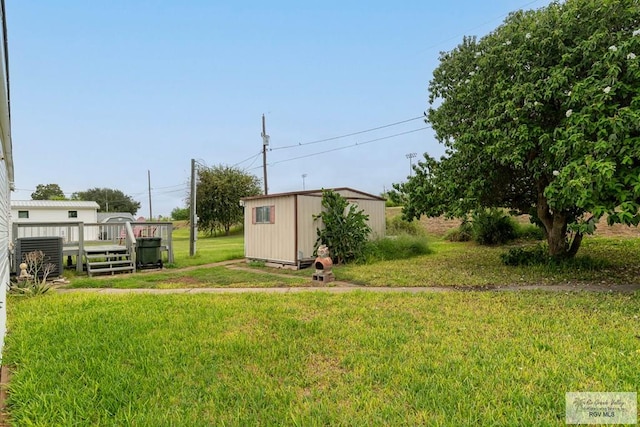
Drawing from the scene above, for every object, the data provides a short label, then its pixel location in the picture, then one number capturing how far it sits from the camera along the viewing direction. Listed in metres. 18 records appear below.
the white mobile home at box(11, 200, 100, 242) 21.48
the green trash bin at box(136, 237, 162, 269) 9.41
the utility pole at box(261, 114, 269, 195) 21.30
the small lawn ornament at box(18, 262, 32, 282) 6.42
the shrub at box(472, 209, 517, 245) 13.97
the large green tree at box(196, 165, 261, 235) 26.20
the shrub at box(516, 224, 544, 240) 14.38
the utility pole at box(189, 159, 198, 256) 12.38
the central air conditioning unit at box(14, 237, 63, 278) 7.27
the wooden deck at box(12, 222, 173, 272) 8.88
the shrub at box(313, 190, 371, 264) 9.99
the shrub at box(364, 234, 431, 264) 10.40
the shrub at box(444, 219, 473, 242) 15.10
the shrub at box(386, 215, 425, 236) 15.82
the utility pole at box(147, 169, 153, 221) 41.10
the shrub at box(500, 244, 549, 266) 8.33
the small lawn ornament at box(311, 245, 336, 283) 7.31
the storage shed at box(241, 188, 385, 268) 9.68
